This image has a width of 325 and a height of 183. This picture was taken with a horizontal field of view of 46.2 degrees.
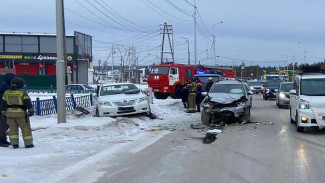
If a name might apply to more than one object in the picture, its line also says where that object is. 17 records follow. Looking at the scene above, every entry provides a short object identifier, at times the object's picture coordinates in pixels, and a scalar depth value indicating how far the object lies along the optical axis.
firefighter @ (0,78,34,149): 8.97
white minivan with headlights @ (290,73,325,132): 11.20
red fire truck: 27.95
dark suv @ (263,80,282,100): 30.03
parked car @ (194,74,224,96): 27.11
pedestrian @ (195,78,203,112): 19.16
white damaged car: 15.28
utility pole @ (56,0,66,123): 13.03
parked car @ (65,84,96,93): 35.57
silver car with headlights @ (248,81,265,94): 41.09
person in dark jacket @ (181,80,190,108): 20.59
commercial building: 53.59
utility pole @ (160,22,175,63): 59.12
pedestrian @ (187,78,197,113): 19.10
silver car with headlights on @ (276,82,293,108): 21.88
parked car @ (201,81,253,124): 14.01
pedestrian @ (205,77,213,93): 20.90
